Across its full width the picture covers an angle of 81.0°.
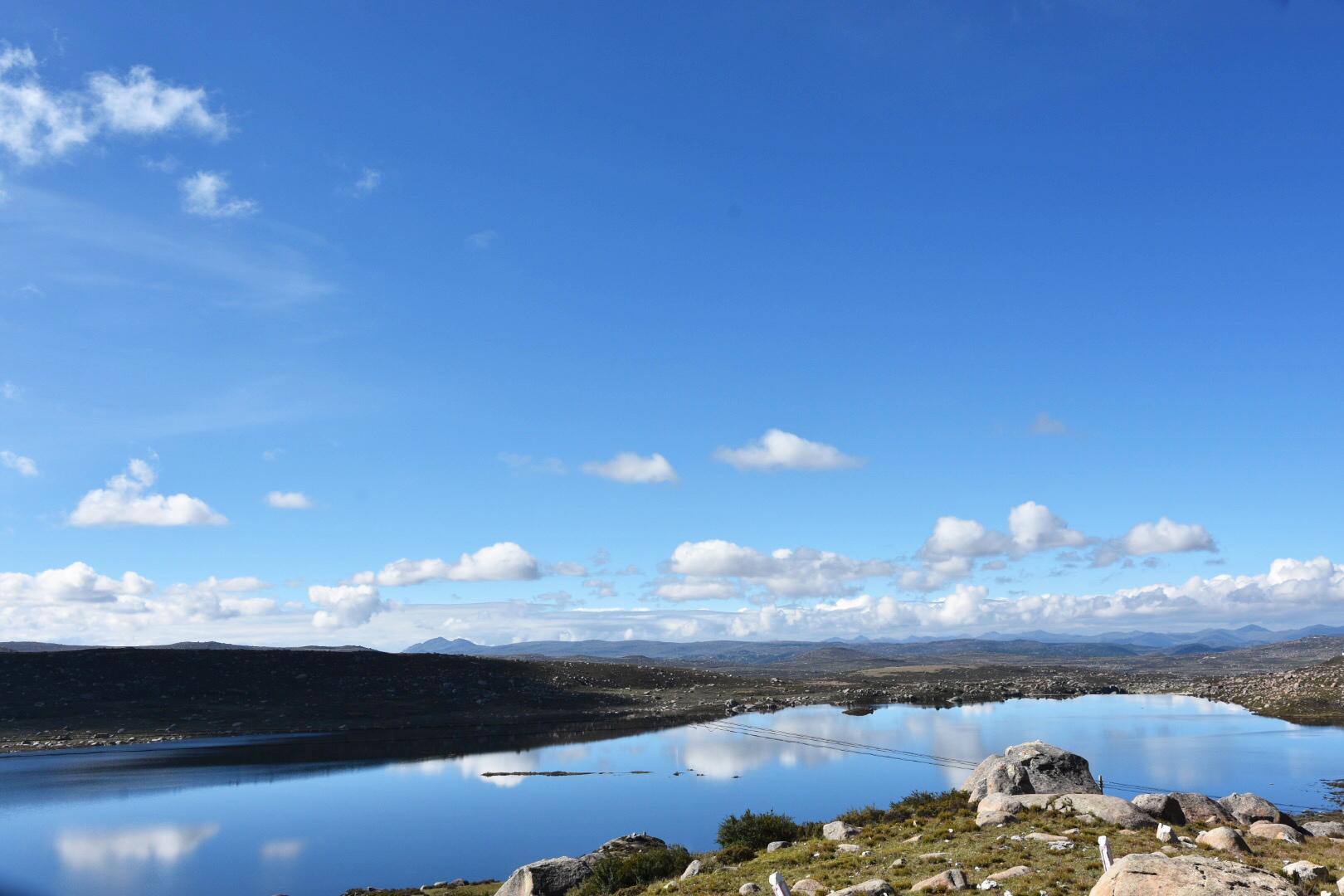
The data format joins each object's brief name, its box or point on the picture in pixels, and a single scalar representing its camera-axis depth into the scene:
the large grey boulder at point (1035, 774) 32.69
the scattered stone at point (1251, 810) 30.33
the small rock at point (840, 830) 29.47
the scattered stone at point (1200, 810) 29.00
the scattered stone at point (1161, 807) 27.30
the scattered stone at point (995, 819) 27.31
